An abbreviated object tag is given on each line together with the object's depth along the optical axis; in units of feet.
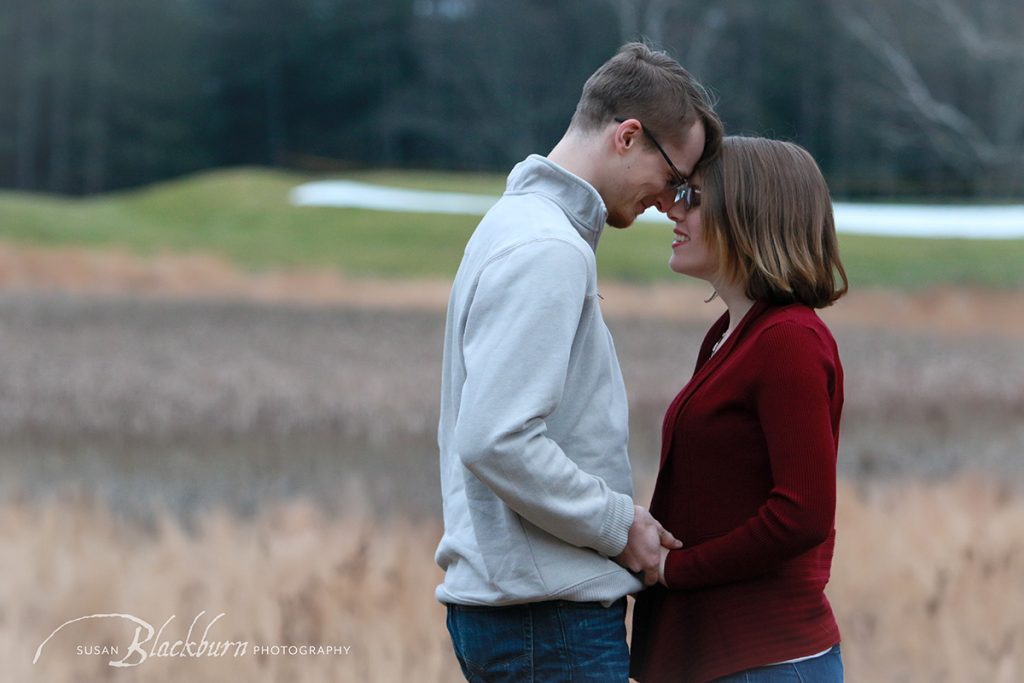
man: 19.87
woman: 20.18
